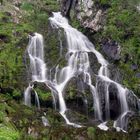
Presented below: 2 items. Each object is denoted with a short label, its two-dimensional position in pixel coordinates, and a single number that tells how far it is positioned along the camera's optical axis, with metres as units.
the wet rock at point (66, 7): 52.78
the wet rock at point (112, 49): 42.62
